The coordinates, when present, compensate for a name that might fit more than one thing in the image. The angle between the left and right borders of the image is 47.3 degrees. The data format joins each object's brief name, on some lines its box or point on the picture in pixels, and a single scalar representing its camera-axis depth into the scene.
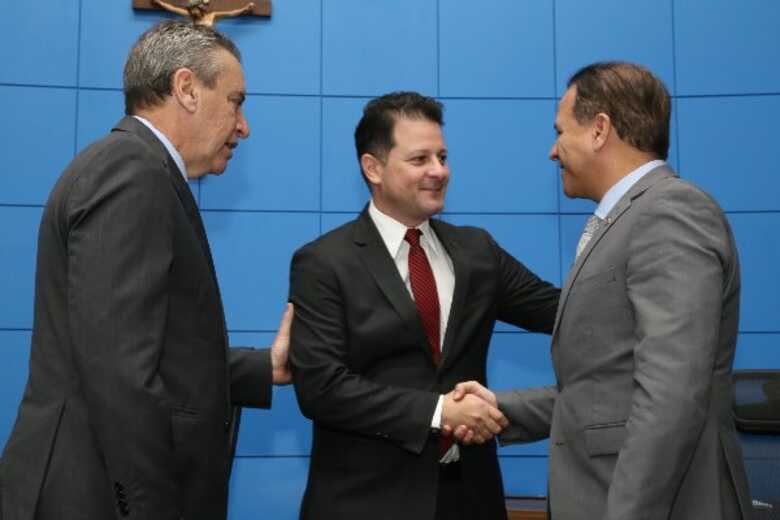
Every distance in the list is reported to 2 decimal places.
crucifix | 4.35
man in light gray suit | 1.66
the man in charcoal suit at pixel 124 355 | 1.56
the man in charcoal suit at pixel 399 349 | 2.31
